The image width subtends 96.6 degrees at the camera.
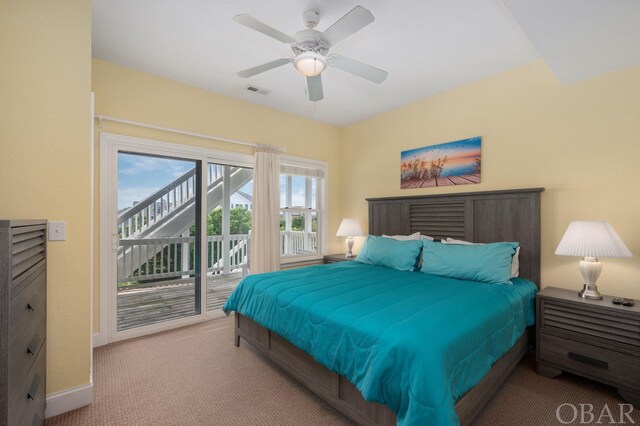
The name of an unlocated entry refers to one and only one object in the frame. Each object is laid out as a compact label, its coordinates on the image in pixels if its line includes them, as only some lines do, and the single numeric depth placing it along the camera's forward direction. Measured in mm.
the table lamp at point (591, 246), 2094
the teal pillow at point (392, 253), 3123
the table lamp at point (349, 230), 4152
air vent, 3410
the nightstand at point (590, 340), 1916
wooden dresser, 1029
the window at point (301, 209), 4395
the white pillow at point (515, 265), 2697
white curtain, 3750
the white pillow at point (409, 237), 3510
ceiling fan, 1734
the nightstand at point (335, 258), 4141
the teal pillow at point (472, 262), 2516
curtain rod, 2799
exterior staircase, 3586
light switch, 1800
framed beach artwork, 3271
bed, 1379
